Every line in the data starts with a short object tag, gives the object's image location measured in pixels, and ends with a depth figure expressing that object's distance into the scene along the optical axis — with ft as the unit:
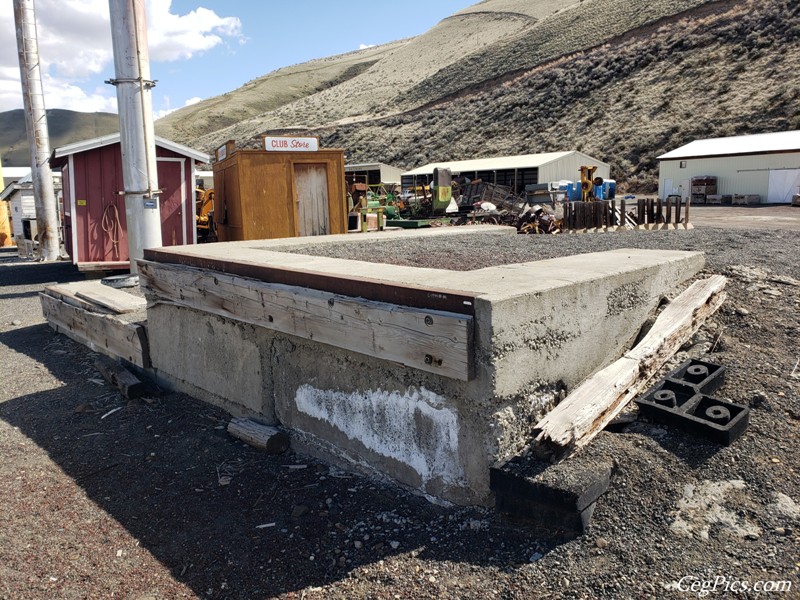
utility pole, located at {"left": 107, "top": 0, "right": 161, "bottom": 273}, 31.60
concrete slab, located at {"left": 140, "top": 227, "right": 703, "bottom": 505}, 11.89
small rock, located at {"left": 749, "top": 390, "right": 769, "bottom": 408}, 13.12
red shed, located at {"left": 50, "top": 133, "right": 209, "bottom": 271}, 45.78
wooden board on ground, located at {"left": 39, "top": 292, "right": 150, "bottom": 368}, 22.76
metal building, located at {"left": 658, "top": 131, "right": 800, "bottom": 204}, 102.22
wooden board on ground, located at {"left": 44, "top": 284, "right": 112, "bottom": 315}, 27.09
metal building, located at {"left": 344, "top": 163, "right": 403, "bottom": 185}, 138.00
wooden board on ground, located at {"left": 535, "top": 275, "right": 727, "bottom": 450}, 11.66
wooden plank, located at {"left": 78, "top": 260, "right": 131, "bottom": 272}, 45.47
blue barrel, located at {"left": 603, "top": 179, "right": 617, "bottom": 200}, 108.47
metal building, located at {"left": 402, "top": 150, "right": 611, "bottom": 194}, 120.67
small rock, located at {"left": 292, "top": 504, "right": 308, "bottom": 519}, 13.35
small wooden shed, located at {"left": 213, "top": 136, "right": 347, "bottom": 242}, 35.55
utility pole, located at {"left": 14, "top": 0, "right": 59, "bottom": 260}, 60.70
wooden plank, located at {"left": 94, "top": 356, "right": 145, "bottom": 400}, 20.80
